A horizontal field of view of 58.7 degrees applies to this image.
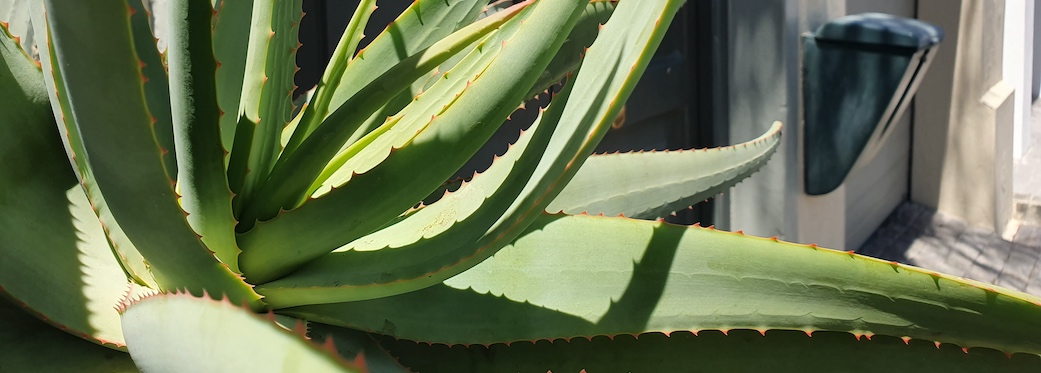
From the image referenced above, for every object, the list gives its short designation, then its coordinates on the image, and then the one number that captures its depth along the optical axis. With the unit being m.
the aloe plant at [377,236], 0.51
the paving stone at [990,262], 3.21
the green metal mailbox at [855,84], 2.13
